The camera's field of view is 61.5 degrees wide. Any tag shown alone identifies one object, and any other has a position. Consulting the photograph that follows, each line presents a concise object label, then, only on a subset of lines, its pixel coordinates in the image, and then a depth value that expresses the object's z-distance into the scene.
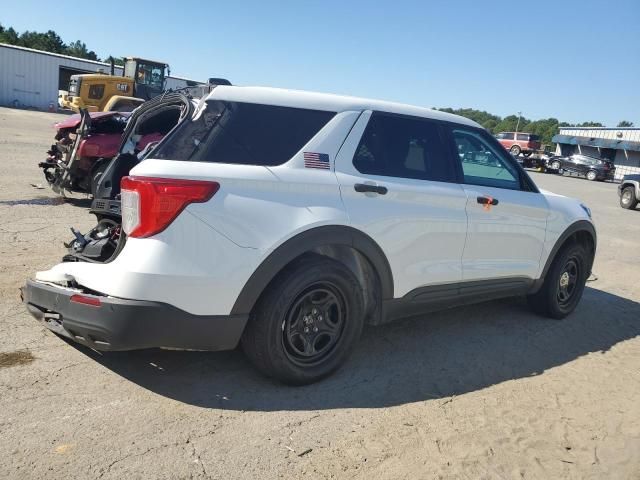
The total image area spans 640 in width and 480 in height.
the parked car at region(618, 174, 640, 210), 18.53
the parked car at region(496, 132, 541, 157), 40.34
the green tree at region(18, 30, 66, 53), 77.85
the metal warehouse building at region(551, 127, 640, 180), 43.22
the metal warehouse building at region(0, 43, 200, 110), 39.72
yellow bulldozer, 27.06
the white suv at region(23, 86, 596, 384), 2.88
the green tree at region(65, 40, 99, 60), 91.96
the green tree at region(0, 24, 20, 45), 69.18
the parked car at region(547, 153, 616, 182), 35.62
